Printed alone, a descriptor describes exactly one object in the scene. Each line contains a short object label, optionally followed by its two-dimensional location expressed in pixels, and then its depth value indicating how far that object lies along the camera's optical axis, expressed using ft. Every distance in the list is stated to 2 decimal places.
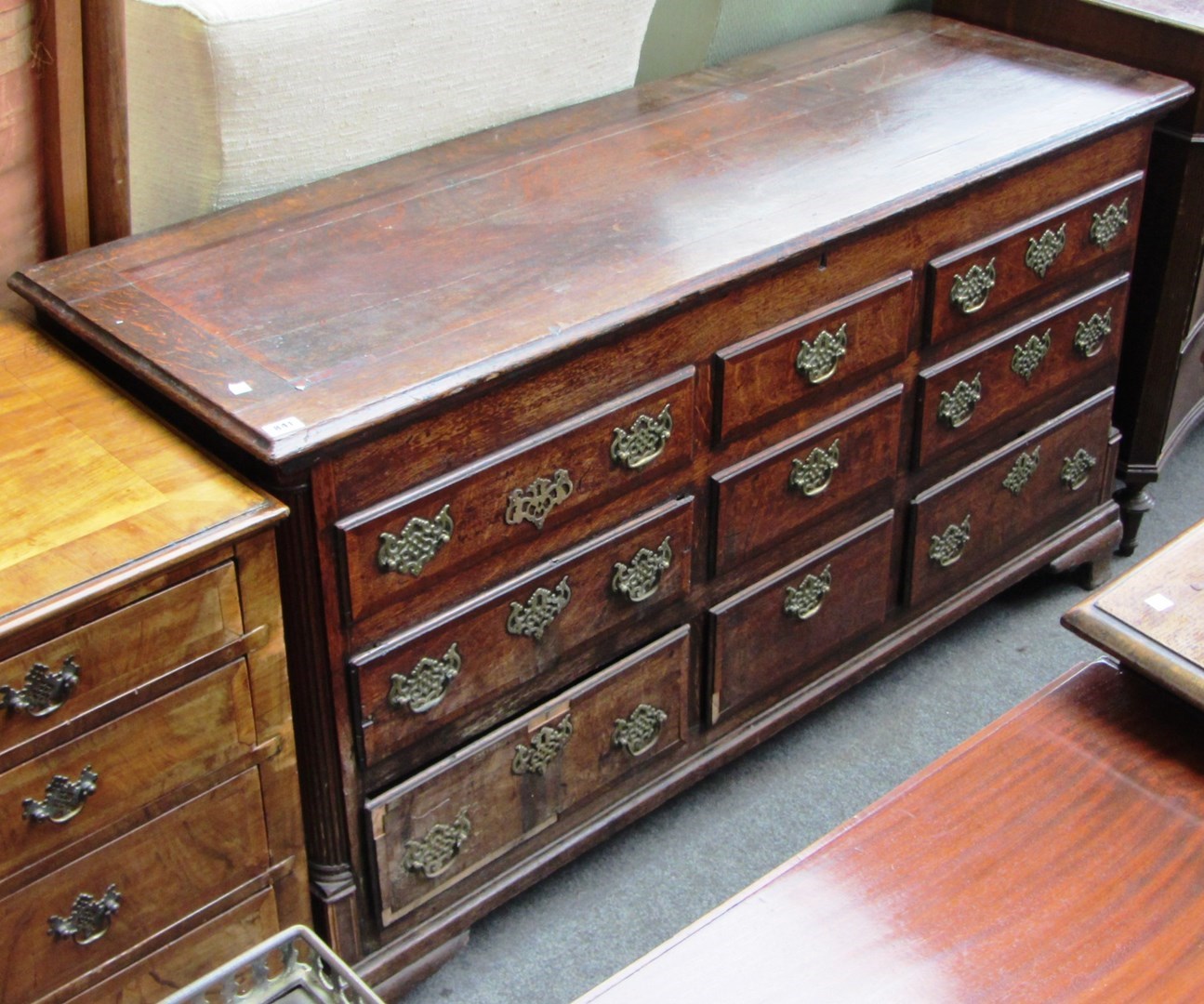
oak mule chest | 5.82
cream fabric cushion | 6.44
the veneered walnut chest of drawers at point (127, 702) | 5.03
